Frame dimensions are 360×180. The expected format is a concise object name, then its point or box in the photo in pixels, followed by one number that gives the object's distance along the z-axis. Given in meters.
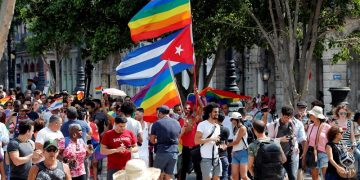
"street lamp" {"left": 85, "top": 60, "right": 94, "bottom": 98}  38.84
